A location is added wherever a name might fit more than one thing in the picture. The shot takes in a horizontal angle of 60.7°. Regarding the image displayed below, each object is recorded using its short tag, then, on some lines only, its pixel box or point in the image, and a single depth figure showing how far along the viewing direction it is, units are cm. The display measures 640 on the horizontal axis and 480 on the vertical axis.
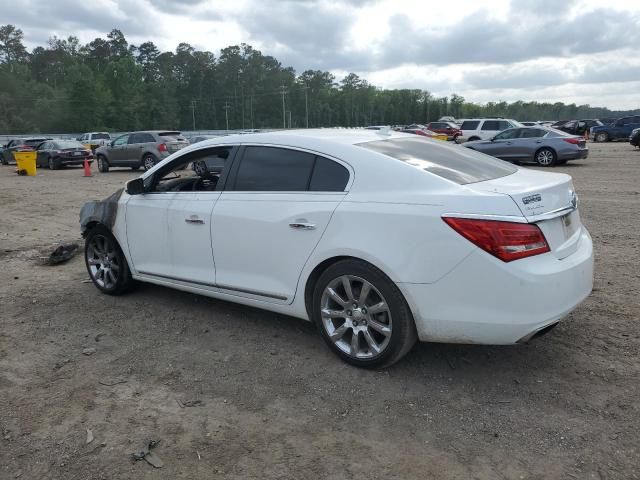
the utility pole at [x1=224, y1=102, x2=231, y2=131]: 12112
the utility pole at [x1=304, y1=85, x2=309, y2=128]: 12591
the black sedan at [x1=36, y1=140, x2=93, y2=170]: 2656
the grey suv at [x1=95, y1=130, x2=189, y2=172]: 2216
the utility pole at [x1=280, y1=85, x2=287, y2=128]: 12282
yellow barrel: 2372
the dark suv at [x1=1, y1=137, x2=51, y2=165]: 3003
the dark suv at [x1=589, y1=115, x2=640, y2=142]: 3606
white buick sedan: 321
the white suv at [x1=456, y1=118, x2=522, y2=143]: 2796
